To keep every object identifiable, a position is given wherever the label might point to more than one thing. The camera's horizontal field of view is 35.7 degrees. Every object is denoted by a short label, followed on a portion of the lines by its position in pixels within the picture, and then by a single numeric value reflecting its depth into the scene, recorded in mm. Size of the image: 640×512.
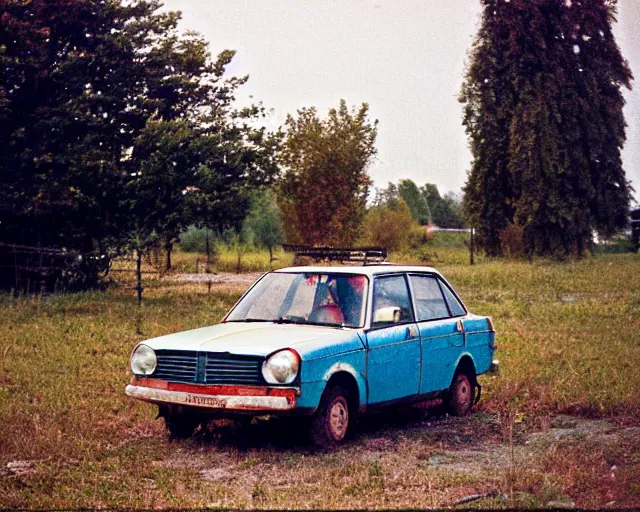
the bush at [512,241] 55281
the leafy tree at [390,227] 64812
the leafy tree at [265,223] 75000
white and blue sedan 8516
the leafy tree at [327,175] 42875
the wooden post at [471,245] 52031
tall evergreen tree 53562
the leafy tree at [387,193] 93938
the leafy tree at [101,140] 27562
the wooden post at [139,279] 26177
